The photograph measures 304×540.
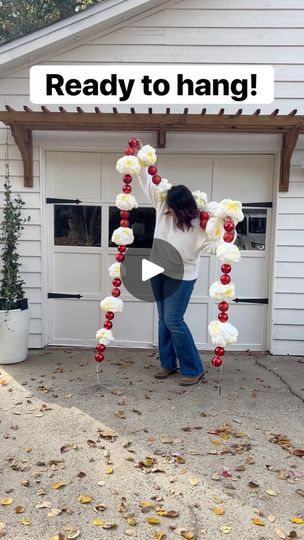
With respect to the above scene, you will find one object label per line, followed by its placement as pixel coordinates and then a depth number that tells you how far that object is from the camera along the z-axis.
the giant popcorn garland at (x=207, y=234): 3.38
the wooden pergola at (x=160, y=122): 3.94
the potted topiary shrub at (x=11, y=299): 4.25
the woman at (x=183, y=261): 3.61
